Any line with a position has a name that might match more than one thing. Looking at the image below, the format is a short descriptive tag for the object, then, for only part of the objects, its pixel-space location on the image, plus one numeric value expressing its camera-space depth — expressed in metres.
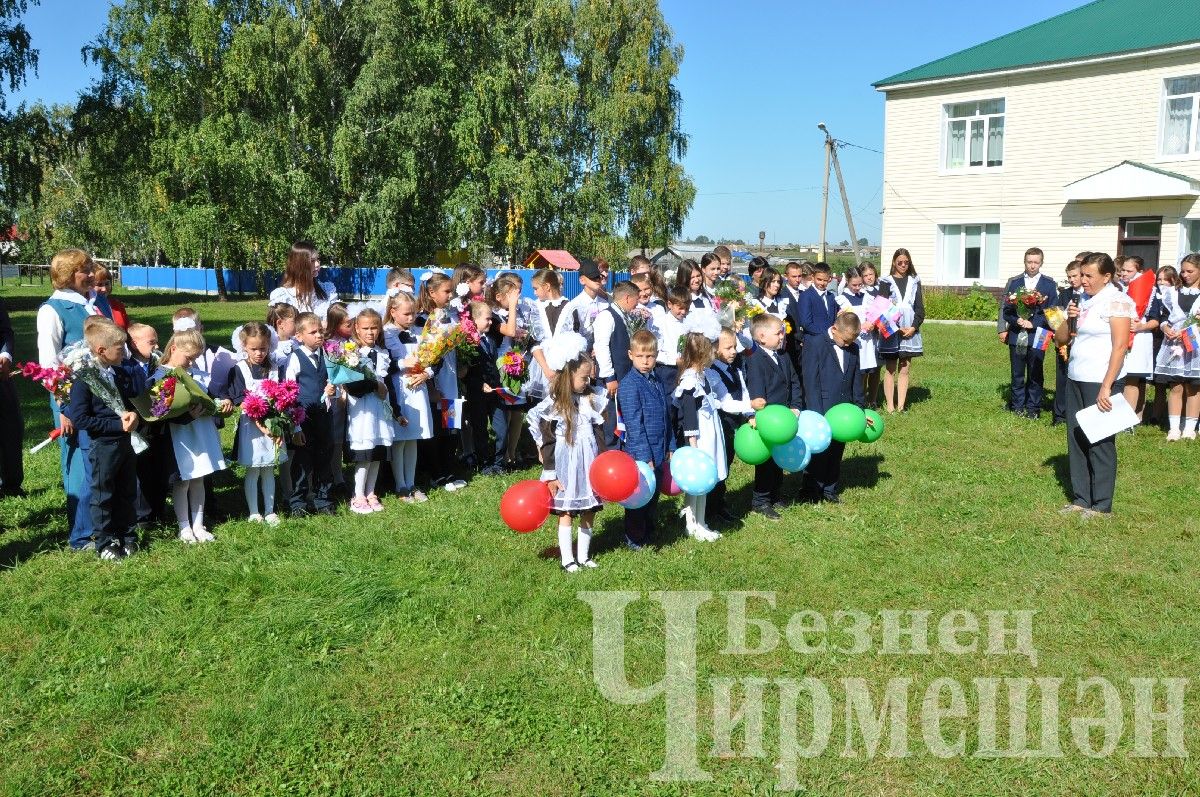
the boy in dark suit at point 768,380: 7.49
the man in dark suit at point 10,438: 7.88
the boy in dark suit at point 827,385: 7.93
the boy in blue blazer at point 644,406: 6.46
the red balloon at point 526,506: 5.99
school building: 25.08
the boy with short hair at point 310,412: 7.33
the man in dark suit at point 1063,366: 10.77
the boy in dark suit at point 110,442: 6.20
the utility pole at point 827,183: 39.00
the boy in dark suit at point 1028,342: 11.49
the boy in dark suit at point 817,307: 10.04
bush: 26.19
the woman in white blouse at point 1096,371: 7.12
